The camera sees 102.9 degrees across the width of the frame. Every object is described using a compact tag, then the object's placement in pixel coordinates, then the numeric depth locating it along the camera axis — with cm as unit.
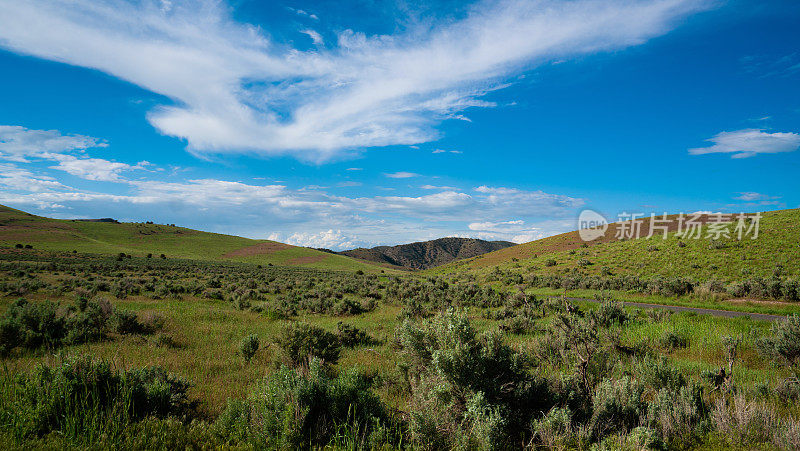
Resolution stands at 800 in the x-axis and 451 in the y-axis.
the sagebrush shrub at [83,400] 421
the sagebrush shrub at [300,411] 439
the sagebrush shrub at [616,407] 466
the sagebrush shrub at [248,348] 912
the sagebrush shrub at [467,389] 423
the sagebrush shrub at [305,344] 830
